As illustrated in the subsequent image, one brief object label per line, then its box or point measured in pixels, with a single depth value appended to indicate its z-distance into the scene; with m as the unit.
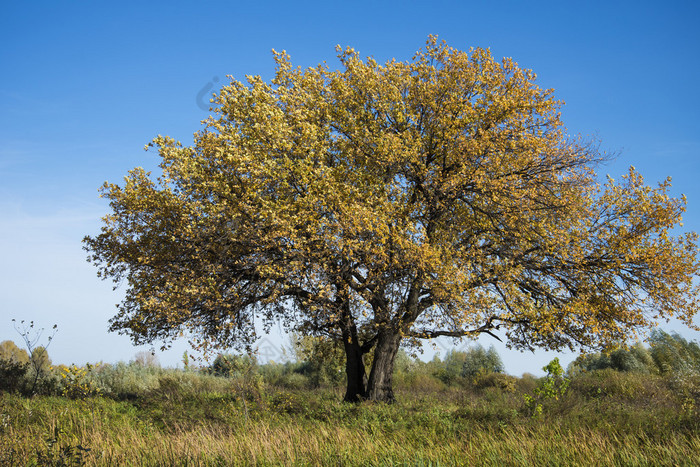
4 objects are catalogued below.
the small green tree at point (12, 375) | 16.55
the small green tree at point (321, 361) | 18.55
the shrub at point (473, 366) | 27.03
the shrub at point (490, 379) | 23.94
